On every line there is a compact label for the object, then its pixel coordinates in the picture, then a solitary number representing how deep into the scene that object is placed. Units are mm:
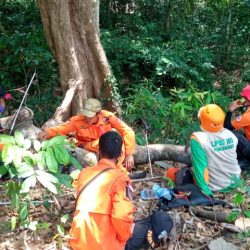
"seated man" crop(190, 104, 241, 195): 4456
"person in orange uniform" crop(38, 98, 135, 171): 5023
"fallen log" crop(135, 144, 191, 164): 5555
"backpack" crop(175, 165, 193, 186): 4742
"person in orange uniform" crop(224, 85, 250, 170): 5512
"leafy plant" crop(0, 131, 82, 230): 2908
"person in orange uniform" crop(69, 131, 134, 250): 2998
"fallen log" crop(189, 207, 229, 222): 4108
